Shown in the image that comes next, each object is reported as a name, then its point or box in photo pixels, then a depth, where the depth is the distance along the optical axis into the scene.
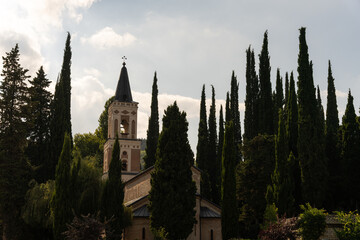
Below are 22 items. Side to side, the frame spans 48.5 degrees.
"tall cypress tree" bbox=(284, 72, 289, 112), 49.40
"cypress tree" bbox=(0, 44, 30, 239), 28.73
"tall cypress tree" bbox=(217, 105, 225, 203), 48.66
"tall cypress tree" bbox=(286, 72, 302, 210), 35.03
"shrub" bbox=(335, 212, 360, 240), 20.16
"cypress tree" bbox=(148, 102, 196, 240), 25.97
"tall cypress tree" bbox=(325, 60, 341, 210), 35.47
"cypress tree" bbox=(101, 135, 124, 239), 25.25
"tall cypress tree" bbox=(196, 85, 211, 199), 45.88
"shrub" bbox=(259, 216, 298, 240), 21.81
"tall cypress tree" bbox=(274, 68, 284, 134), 45.78
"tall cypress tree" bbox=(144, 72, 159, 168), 47.28
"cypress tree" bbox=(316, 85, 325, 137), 57.62
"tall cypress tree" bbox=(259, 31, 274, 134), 42.00
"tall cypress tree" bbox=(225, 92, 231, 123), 51.72
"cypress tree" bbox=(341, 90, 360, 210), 34.94
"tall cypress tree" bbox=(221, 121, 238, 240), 28.48
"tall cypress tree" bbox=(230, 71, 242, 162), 50.88
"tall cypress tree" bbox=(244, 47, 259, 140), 43.97
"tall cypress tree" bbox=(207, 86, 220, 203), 47.86
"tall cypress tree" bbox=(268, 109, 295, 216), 32.00
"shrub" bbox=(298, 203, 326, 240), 23.06
